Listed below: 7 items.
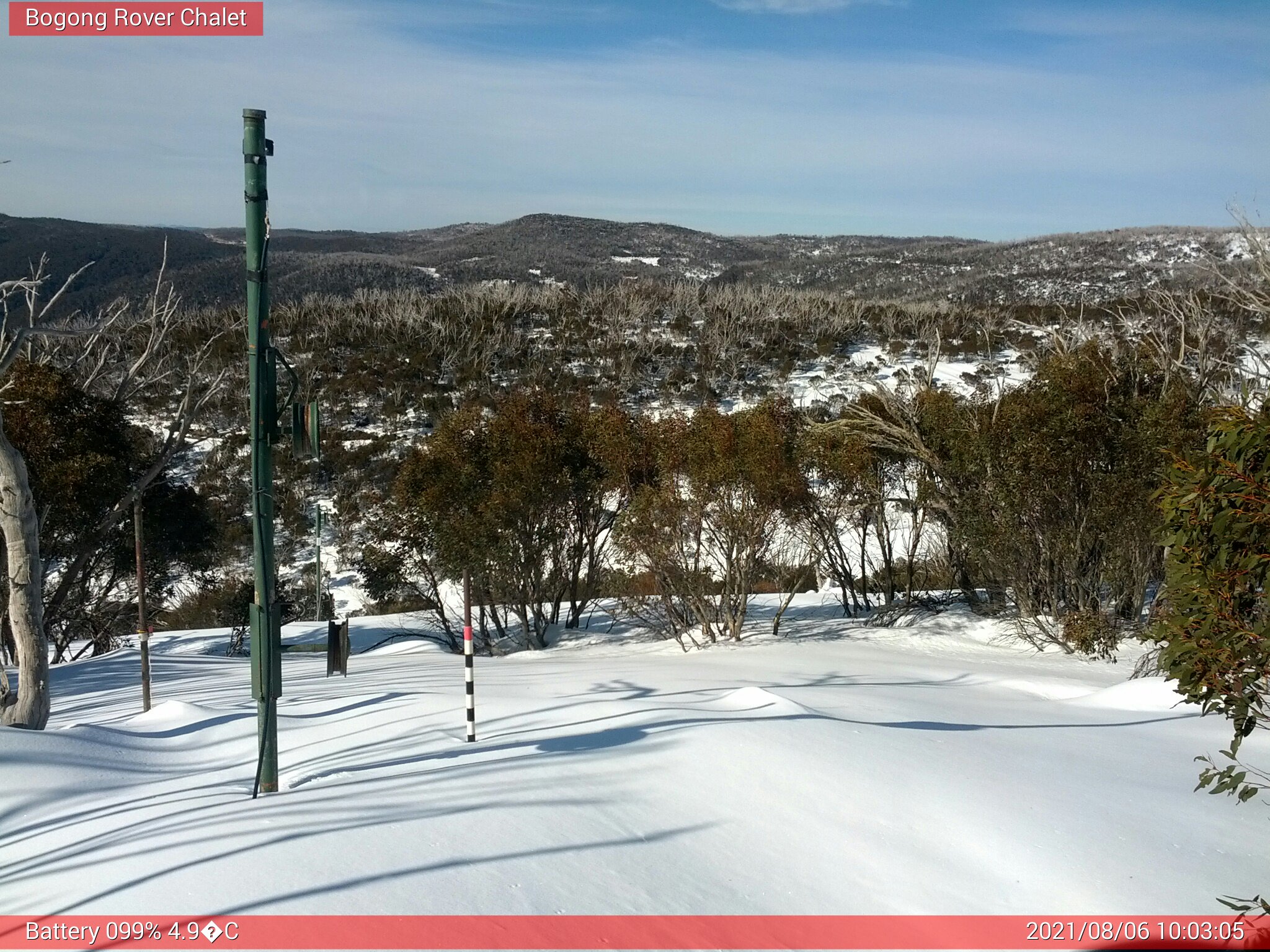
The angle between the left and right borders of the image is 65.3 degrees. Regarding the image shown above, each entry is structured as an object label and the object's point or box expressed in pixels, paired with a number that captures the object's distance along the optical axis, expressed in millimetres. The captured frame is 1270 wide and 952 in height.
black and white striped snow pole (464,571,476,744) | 6531
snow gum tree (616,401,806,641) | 15844
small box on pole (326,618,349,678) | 6725
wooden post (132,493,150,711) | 9281
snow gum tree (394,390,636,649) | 17016
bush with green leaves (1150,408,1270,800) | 4070
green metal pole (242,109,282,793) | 5352
